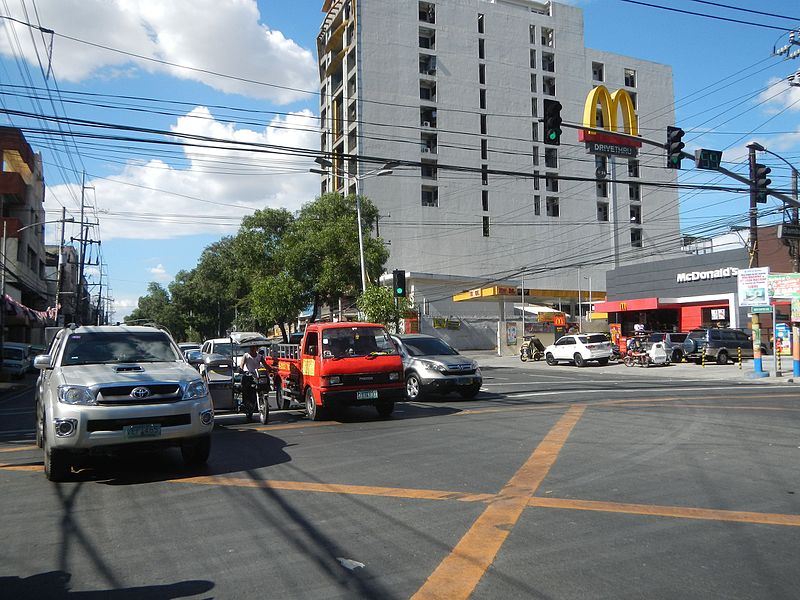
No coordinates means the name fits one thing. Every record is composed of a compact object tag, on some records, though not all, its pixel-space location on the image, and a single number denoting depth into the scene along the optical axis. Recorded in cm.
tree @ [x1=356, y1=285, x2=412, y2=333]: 3325
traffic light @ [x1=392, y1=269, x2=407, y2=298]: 2669
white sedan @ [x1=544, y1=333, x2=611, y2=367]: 3381
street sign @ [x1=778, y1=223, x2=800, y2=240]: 2388
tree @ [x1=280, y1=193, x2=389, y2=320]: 3956
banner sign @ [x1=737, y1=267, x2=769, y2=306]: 2312
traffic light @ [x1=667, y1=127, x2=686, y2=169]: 1869
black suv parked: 3164
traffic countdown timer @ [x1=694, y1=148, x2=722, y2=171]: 1881
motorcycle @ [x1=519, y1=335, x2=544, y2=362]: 4097
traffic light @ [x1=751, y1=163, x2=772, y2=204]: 2030
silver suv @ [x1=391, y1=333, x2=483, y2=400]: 1641
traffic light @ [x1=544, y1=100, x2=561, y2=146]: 1705
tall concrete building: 5881
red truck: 1305
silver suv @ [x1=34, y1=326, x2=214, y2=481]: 736
